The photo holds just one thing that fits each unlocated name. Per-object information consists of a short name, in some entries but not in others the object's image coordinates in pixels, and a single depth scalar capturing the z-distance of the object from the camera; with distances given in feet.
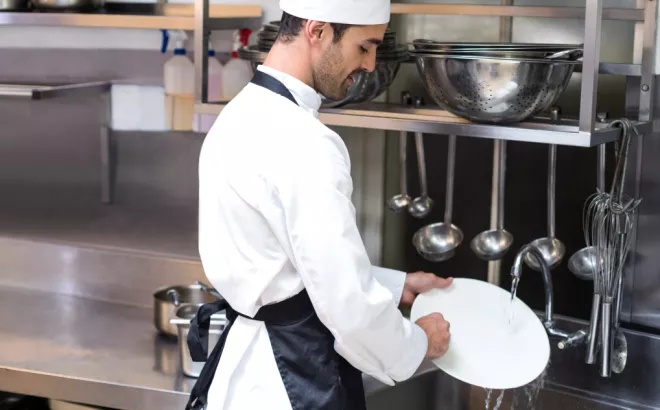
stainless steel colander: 10.48
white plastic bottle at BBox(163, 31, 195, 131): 13.98
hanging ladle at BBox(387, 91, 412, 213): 12.84
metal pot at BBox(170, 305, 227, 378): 11.68
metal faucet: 11.34
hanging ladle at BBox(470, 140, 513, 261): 12.07
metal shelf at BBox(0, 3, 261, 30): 12.97
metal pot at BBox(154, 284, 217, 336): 12.58
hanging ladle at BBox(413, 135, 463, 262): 12.34
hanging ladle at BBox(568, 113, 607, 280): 11.32
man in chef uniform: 9.58
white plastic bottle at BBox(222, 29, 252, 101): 13.70
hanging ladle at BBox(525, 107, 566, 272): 11.79
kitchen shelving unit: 10.31
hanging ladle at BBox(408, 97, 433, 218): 12.50
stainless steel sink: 11.76
